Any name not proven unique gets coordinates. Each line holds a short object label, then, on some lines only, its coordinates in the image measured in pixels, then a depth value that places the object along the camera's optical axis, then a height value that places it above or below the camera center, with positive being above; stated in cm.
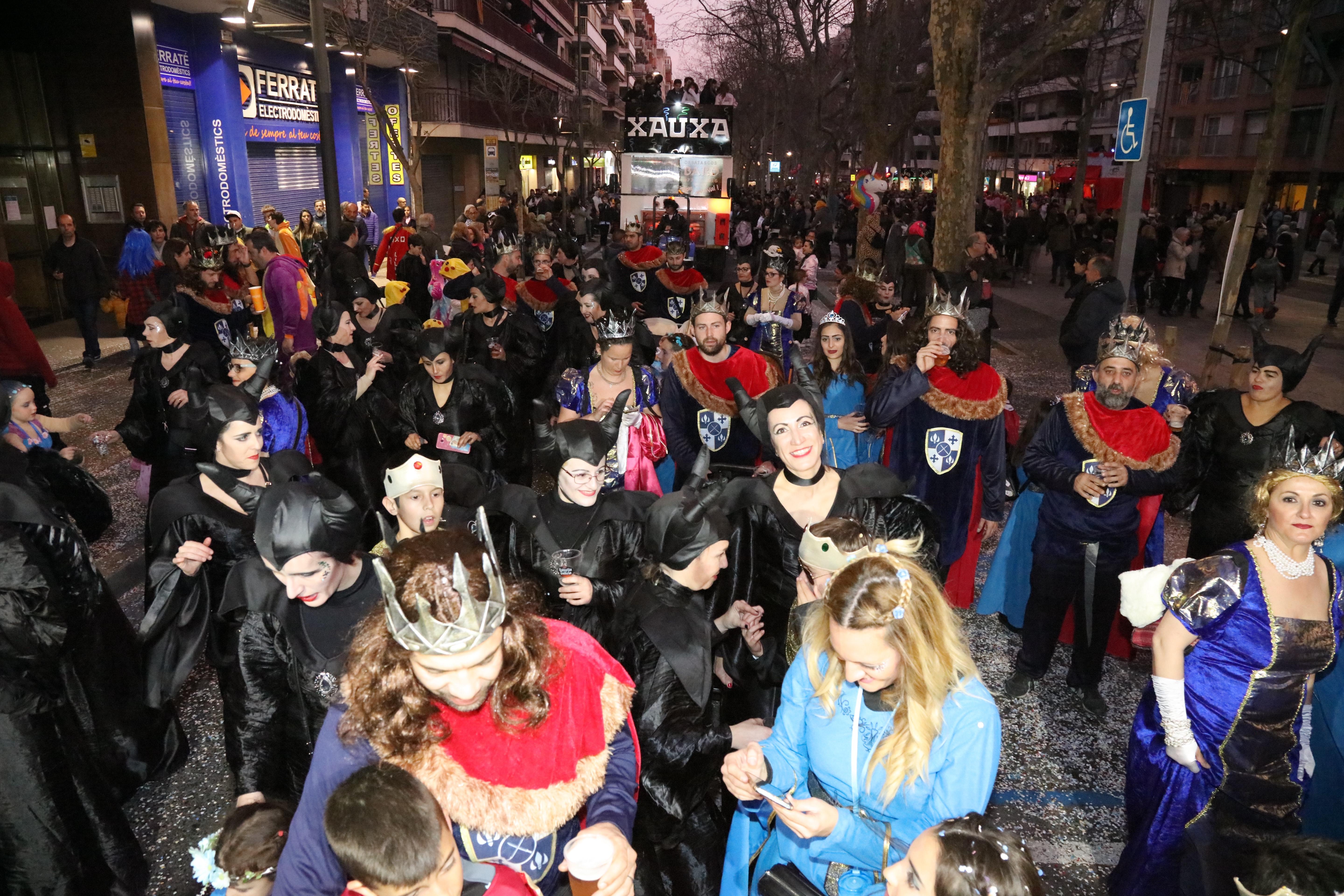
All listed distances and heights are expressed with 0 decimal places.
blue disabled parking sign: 823 +70
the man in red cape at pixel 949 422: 523 -130
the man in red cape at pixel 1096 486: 446 -140
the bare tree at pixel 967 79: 1163 +172
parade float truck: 2202 +107
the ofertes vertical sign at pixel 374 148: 2919 +189
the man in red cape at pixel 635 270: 1219 -89
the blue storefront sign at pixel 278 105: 2058 +253
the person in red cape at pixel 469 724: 199 -121
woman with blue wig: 1266 -96
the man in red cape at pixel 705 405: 577 -128
